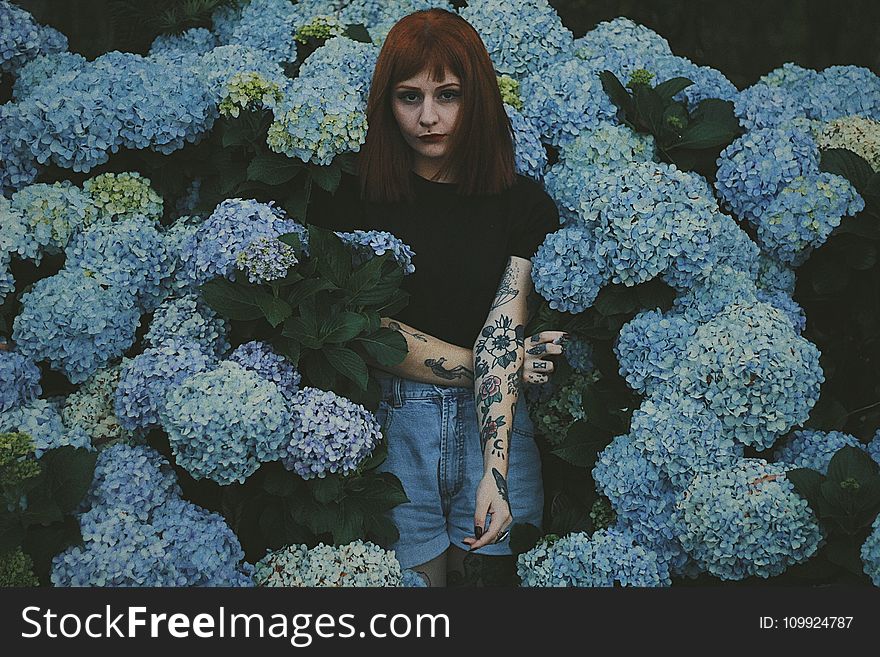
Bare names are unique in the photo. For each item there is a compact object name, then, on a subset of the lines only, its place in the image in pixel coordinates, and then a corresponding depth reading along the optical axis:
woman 2.80
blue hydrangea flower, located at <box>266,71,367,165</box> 2.76
